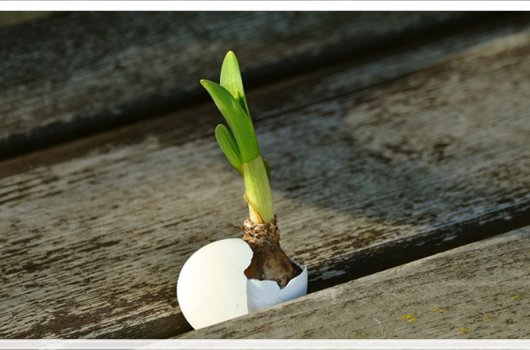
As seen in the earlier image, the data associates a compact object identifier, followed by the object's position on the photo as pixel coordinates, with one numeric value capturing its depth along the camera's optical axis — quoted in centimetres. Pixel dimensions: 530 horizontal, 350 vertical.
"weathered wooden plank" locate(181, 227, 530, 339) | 92
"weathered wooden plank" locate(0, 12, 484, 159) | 113
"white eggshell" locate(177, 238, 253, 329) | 94
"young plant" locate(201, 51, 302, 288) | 91
